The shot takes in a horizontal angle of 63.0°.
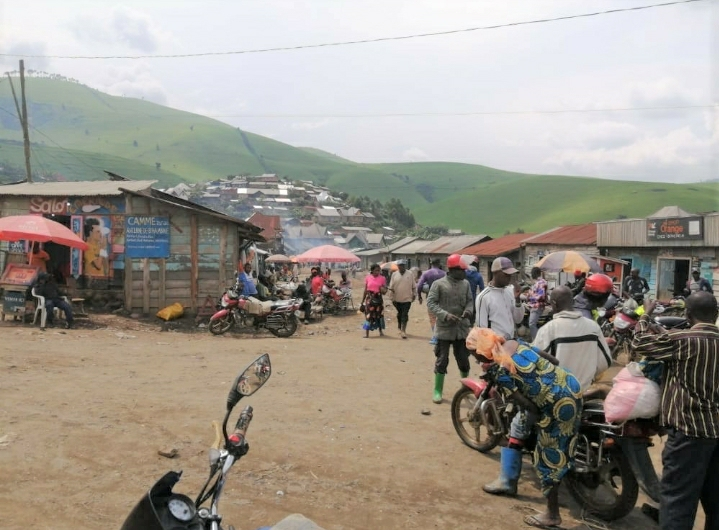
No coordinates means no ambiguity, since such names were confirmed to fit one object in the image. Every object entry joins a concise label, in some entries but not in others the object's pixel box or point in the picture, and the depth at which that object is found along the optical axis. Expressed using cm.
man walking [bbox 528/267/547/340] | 1162
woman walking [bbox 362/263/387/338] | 1347
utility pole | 2234
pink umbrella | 2105
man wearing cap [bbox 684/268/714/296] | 1548
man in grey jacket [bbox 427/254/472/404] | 696
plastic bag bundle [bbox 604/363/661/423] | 371
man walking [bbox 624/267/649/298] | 1541
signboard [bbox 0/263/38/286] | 1266
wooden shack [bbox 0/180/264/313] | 1450
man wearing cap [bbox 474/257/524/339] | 621
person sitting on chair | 1233
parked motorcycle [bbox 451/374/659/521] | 399
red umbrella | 1197
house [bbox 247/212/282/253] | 5941
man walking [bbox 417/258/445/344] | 1240
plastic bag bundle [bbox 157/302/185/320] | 1414
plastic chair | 1208
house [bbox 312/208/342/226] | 9469
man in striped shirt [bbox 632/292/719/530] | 341
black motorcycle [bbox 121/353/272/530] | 182
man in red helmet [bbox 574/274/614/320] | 489
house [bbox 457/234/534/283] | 3619
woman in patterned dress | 402
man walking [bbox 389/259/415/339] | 1320
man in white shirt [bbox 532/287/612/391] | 461
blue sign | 1447
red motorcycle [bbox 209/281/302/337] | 1359
